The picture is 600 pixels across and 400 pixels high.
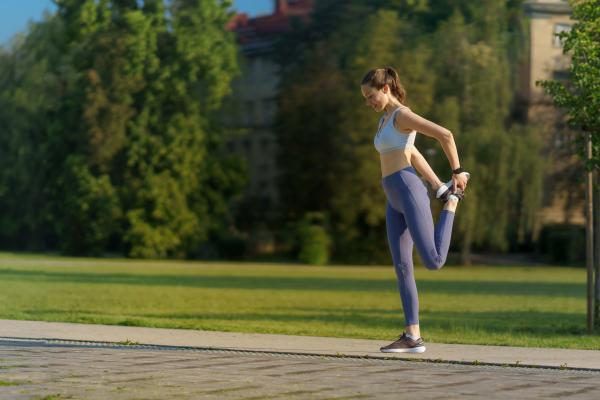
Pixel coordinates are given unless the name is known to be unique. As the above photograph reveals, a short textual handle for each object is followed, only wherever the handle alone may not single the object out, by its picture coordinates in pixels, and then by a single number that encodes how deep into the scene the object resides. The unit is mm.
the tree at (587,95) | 10492
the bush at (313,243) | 50344
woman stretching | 6586
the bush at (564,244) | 54750
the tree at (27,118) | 53375
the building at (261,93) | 70875
